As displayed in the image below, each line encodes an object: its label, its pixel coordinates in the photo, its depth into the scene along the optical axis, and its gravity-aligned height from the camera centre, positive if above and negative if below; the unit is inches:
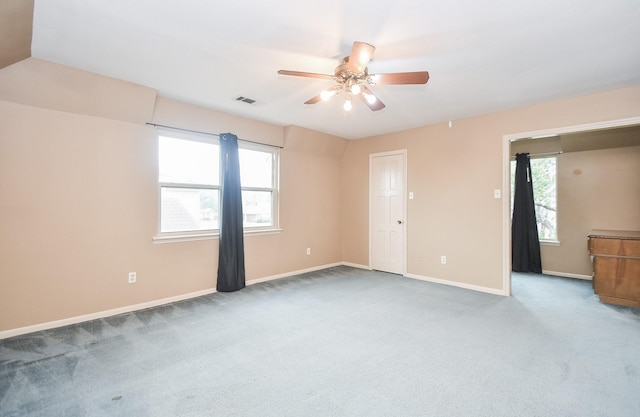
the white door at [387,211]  207.2 -1.1
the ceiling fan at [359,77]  83.6 +41.4
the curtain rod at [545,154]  207.3 +40.1
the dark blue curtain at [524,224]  215.6 -10.1
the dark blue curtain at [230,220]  165.2 -6.5
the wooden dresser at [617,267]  144.0 -27.9
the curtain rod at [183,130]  143.4 +40.1
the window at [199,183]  151.2 +13.7
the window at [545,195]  213.8 +11.0
